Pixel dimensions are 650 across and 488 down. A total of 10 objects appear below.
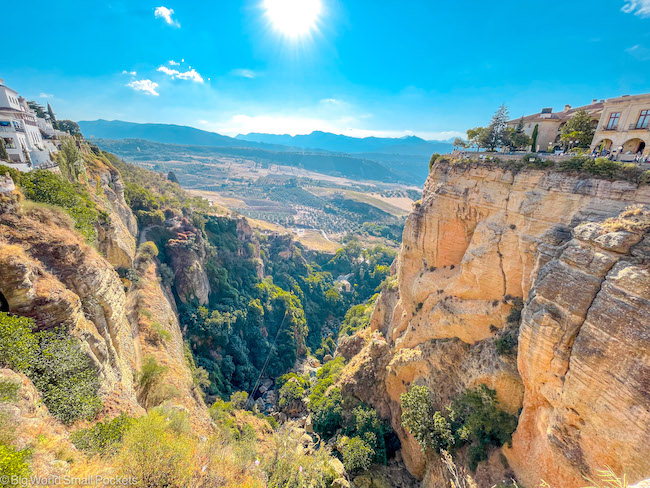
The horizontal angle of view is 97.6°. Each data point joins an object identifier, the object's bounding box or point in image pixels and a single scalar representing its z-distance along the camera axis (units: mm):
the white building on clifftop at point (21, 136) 29109
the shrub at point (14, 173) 19112
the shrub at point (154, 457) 11031
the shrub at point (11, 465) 7914
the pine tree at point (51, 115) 55581
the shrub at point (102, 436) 11927
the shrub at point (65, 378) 13422
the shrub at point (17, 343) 12477
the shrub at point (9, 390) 10680
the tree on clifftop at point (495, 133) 30828
